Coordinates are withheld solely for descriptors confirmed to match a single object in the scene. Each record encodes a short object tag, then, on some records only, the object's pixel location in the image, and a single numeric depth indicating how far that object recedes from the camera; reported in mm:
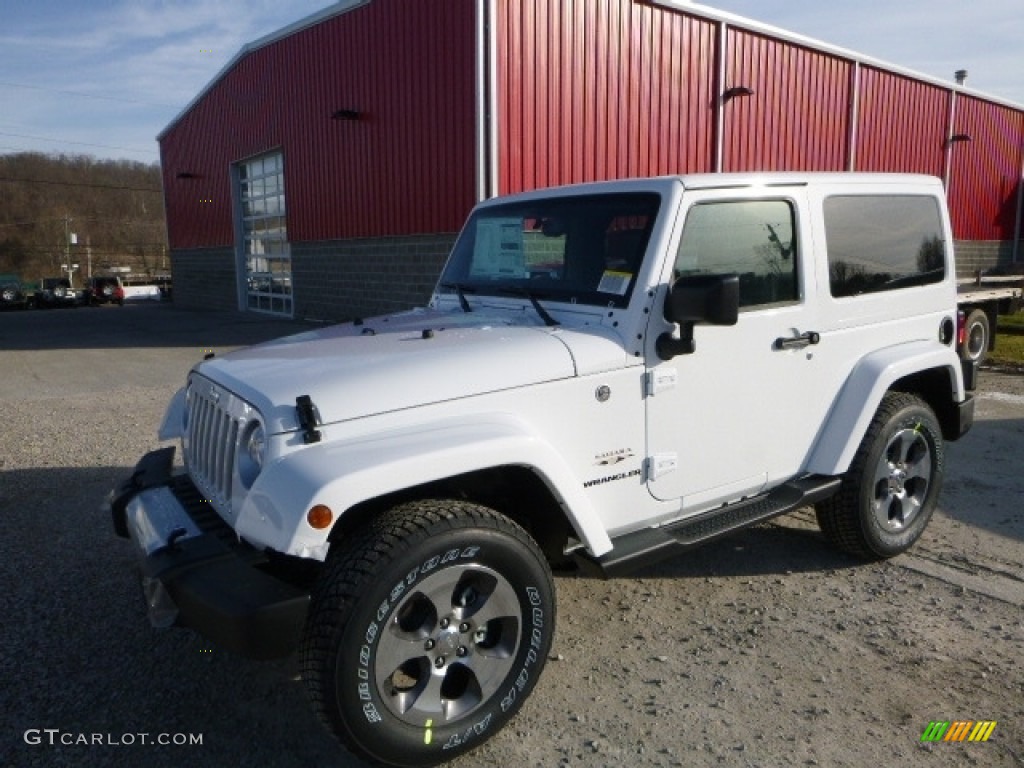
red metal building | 11438
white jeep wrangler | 2377
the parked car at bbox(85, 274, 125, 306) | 36678
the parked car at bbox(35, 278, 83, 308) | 36000
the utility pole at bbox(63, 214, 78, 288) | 71388
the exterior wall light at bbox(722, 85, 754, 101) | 13555
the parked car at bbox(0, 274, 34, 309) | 34188
